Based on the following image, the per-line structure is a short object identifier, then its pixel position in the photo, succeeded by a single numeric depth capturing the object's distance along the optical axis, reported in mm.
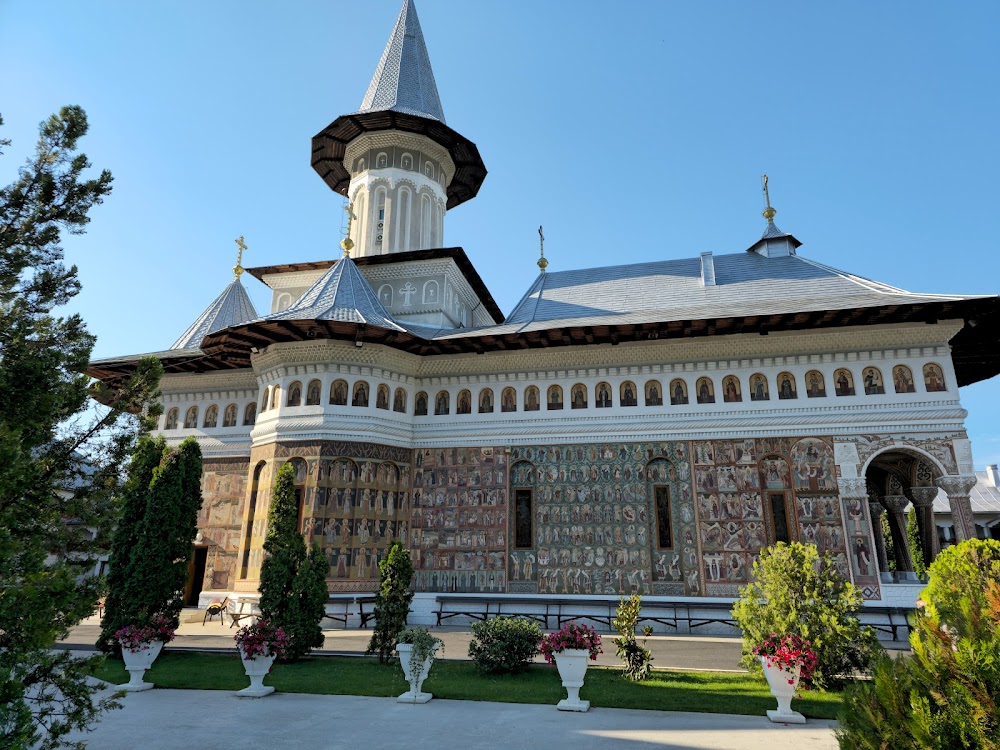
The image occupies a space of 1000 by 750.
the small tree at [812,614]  6859
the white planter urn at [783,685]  5914
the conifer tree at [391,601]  8859
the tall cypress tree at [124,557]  9273
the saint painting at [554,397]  14922
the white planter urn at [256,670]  7008
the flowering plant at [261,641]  7012
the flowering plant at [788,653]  6008
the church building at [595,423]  13070
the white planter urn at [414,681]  6660
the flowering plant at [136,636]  7363
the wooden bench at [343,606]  13082
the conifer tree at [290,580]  9133
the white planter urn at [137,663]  7395
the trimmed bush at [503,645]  7953
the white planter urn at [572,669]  6309
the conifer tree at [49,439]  3539
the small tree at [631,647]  7547
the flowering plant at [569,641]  6547
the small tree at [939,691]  2715
